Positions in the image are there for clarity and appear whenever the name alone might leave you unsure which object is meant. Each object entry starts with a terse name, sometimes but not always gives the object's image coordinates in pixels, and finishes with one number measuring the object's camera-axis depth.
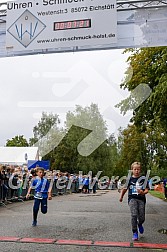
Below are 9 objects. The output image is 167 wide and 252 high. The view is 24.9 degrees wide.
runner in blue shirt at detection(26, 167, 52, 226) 10.09
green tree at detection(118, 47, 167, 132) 14.86
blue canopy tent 26.18
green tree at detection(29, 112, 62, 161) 65.62
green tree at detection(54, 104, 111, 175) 61.47
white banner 10.35
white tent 33.72
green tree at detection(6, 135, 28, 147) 104.25
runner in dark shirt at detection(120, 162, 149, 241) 8.17
